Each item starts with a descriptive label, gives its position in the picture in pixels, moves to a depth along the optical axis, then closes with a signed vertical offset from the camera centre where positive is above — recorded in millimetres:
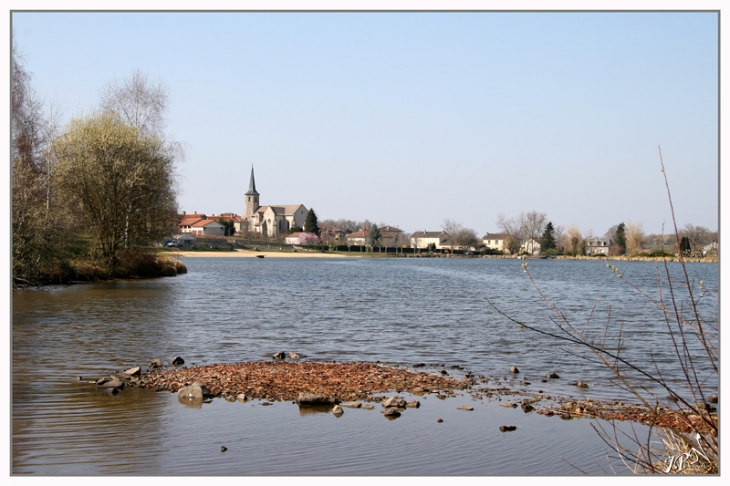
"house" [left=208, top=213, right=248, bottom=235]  174750 +6594
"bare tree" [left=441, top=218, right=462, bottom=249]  179575 +4131
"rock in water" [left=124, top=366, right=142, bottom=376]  13039 -2621
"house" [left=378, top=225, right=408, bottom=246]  186750 +936
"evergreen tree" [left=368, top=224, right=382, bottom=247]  168500 +2111
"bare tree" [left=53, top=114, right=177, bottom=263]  38500 +3920
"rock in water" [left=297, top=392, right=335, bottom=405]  10889 -2643
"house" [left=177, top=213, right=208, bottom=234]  162900 +6033
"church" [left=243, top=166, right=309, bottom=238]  178125 +7903
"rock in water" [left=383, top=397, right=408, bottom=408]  10820 -2673
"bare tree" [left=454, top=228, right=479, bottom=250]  174000 +1541
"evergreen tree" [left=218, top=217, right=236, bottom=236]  168625 +4238
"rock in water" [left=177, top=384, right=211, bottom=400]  11195 -2615
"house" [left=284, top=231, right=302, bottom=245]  164188 +1432
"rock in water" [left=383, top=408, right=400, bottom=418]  10320 -2705
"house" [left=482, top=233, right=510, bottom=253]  188475 +564
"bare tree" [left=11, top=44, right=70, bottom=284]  28094 +1612
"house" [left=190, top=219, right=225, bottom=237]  162875 +3821
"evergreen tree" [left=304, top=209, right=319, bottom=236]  166212 +5118
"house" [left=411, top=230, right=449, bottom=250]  192625 +1059
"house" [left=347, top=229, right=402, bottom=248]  176788 +1421
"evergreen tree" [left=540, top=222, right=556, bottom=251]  126488 +1450
